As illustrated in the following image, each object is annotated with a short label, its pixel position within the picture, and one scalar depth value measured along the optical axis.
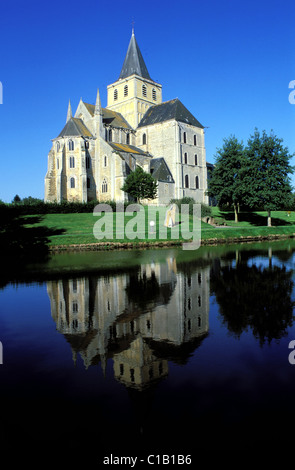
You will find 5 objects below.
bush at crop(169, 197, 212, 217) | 44.22
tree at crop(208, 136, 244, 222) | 45.62
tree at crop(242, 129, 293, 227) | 42.03
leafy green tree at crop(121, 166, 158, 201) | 48.03
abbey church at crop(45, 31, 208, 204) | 54.38
